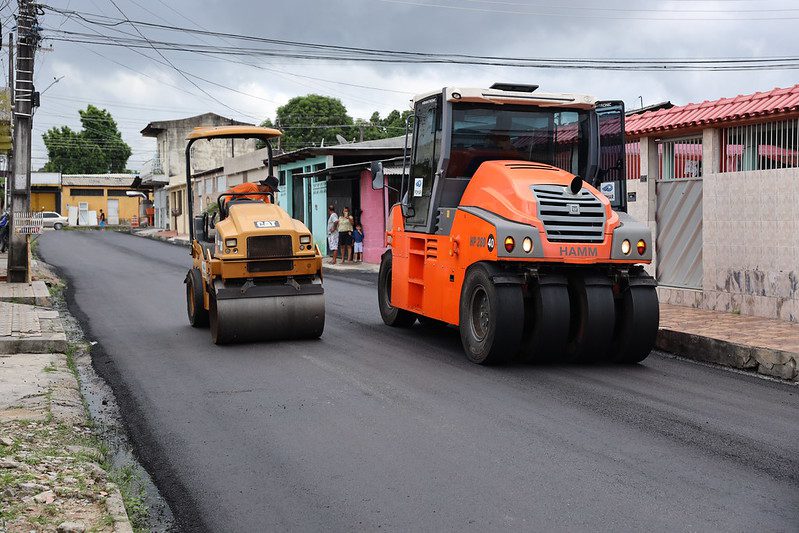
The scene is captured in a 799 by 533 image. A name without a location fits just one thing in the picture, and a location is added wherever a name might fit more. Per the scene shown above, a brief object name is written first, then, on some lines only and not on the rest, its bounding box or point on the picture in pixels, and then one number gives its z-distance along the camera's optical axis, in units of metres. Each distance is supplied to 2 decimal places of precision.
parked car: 75.69
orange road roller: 9.76
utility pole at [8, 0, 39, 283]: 18.42
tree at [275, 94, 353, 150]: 77.62
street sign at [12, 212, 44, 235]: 18.31
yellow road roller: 11.34
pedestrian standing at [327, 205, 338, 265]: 30.55
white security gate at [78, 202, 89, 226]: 88.31
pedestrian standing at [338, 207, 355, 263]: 29.84
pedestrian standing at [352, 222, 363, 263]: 30.18
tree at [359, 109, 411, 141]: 77.88
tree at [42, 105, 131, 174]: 89.62
